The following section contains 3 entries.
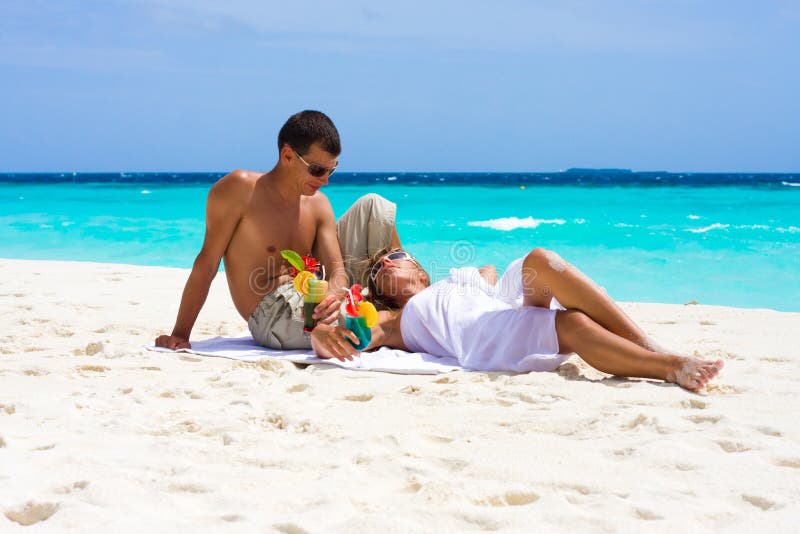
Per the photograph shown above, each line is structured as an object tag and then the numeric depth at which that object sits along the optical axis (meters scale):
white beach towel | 4.01
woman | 3.64
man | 4.31
